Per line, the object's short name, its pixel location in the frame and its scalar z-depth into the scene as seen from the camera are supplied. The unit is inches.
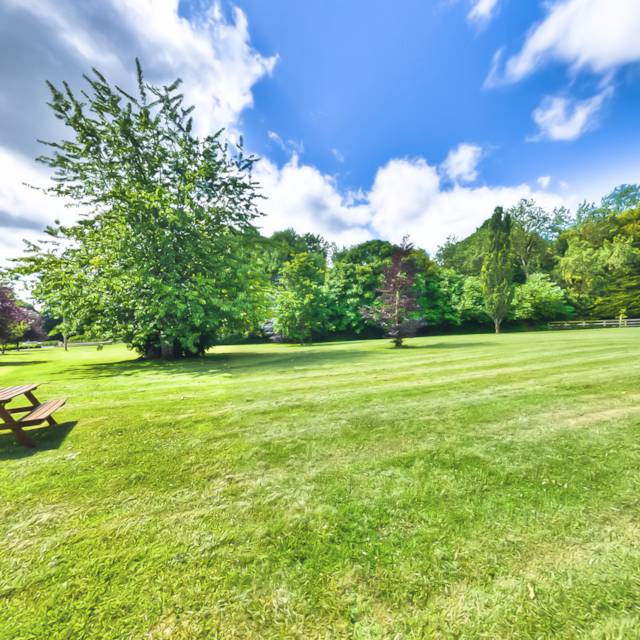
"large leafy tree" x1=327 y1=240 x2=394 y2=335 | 1257.4
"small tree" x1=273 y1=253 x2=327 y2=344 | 1004.6
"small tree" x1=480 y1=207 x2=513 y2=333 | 1229.7
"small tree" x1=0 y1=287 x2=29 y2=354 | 690.2
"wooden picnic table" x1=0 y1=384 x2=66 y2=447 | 135.0
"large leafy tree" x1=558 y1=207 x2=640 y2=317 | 1438.2
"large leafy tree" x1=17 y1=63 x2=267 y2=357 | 450.0
